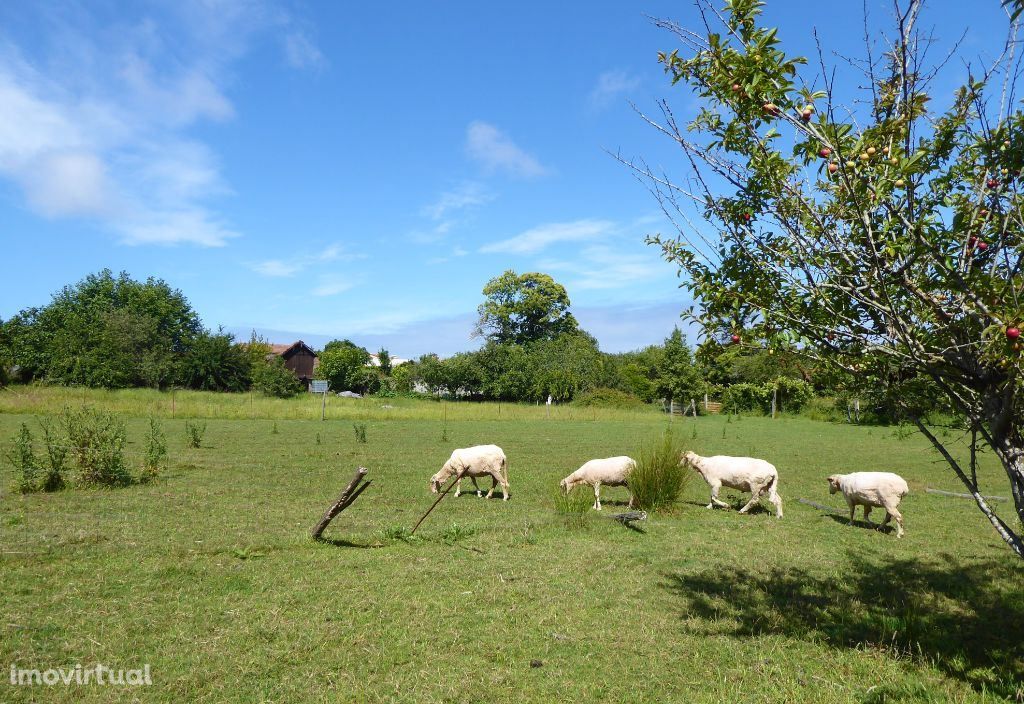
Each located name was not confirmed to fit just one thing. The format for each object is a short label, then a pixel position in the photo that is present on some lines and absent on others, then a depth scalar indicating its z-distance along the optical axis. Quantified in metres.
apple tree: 3.67
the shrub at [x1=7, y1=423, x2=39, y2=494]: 10.98
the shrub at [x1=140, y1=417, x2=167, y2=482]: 12.88
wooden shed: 74.94
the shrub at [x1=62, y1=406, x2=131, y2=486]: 11.88
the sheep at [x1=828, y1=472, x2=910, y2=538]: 9.79
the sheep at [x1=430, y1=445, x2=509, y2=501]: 12.57
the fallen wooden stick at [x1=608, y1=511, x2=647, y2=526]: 9.43
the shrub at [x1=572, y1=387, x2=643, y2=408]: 47.97
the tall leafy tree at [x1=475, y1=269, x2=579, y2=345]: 71.75
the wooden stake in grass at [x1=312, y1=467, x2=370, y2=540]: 7.92
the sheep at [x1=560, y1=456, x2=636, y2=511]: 11.65
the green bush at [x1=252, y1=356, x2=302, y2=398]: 52.12
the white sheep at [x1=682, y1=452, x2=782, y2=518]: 11.20
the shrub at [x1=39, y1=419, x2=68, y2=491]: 11.40
